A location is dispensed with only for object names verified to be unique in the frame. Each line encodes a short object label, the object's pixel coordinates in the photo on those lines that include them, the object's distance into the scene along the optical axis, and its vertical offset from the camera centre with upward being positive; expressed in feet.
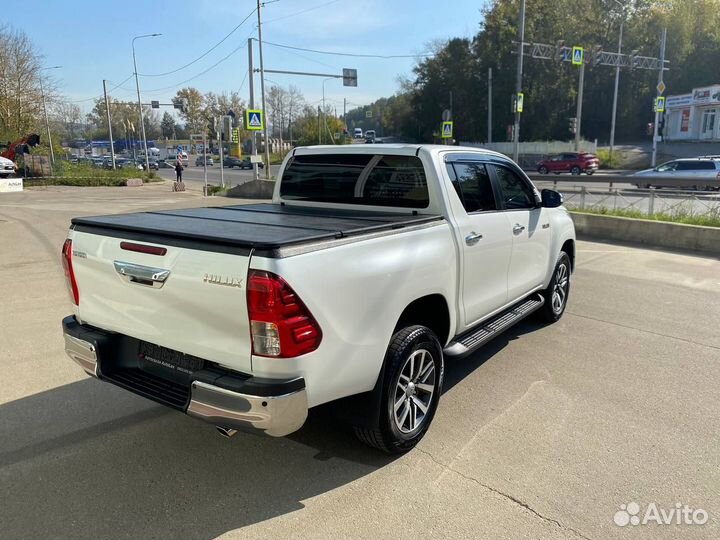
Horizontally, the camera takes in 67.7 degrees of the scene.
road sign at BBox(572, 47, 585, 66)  91.45 +16.69
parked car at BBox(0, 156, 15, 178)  101.29 -1.81
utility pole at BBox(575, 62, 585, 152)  134.63 +9.36
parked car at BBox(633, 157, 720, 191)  80.71 -2.34
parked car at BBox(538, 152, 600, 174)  130.31 -1.97
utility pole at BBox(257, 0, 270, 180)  91.97 +13.46
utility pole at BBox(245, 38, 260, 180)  93.45 +14.26
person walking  112.06 -2.33
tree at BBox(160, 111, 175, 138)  452.76 +26.17
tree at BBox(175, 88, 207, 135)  335.06 +30.64
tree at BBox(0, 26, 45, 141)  134.21 +16.55
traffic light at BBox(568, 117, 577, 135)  146.96 +8.10
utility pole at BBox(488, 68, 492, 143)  197.43 +15.44
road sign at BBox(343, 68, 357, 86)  100.29 +14.32
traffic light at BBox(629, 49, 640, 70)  113.90 +19.86
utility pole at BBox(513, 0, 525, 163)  73.70 +12.56
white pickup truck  8.47 -2.49
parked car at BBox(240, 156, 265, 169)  208.70 -2.96
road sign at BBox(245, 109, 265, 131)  80.28 +5.38
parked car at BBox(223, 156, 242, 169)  215.86 -2.29
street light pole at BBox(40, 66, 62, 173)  142.72 +9.90
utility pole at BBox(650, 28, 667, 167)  115.55 +9.12
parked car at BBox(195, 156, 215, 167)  242.78 -2.54
